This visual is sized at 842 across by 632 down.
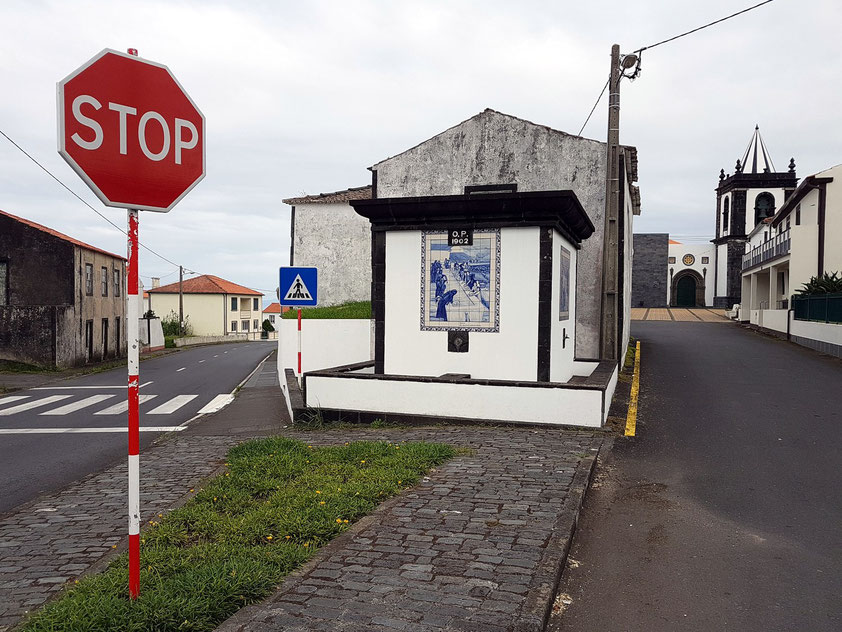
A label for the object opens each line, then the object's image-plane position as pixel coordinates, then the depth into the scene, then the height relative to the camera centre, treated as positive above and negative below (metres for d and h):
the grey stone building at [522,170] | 15.81 +3.61
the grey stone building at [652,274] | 62.47 +3.09
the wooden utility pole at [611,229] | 13.81 +1.68
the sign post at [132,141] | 3.37 +0.89
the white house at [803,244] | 28.50 +3.08
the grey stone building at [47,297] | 27.25 +0.16
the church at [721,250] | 55.34 +5.37
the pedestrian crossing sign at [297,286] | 12.65 +0.32
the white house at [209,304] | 72.81 -0.29
